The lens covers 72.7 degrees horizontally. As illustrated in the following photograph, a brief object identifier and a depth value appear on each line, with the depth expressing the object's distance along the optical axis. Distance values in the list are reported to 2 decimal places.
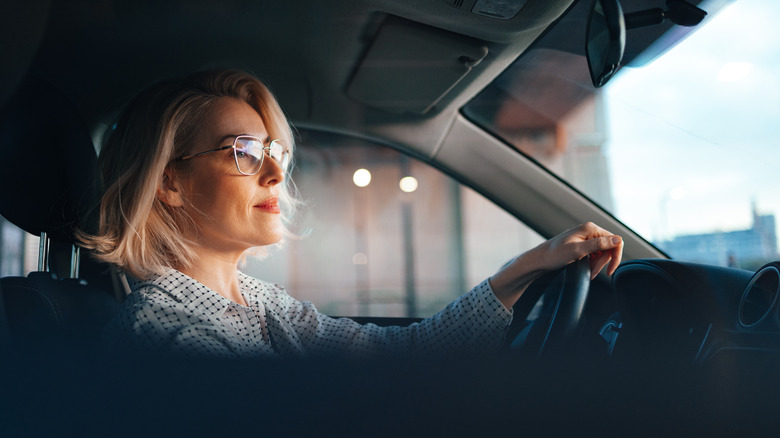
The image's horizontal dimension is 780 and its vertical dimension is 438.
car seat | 0.79
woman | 1.20
